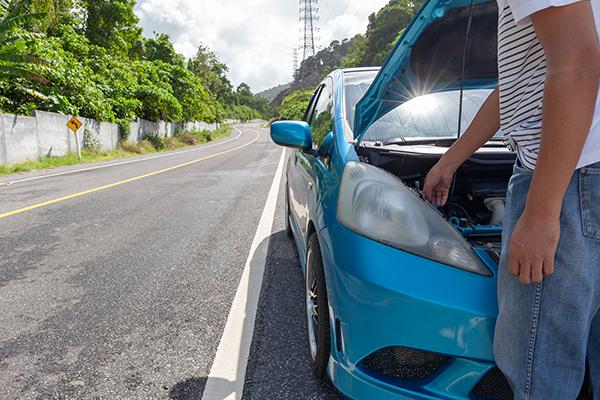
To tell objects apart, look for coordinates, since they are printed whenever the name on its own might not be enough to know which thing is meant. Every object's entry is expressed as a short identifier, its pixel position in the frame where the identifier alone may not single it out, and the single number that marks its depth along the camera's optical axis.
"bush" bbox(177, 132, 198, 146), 29.84
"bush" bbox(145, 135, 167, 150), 23.65
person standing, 0.82
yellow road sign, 14.49
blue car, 1.22
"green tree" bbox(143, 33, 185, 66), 39.00
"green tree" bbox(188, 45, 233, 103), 58.69
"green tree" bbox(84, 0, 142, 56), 26.88
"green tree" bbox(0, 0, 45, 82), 12.61
